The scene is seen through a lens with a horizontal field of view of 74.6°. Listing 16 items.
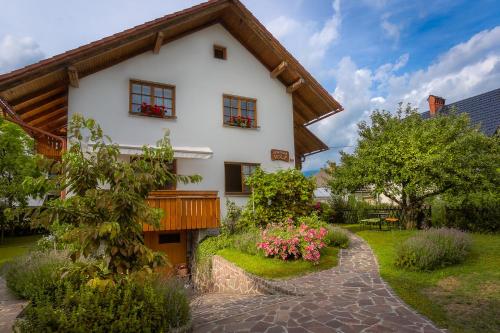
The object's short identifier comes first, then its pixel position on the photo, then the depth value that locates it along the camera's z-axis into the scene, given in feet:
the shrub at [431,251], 29.26
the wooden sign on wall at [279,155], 53.72
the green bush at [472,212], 45.24
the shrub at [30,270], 26.87
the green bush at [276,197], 44.52
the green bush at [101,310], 14.89
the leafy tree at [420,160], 46.21
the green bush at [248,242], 36.94
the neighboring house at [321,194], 134.90
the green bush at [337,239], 41.29
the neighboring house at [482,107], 94.12
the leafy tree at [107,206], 15.82
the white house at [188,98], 40.19
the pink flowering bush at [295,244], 33.09
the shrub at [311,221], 41.09
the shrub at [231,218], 45.44
